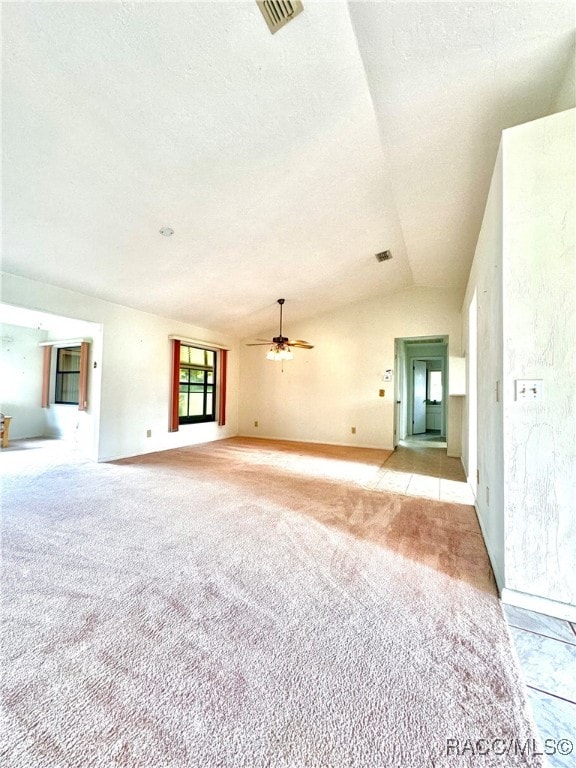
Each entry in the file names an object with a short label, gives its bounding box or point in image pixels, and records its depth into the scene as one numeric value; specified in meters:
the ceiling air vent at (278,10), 1.59
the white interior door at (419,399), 8.74
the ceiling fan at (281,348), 5.02
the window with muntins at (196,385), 6.38
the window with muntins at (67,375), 6.88
